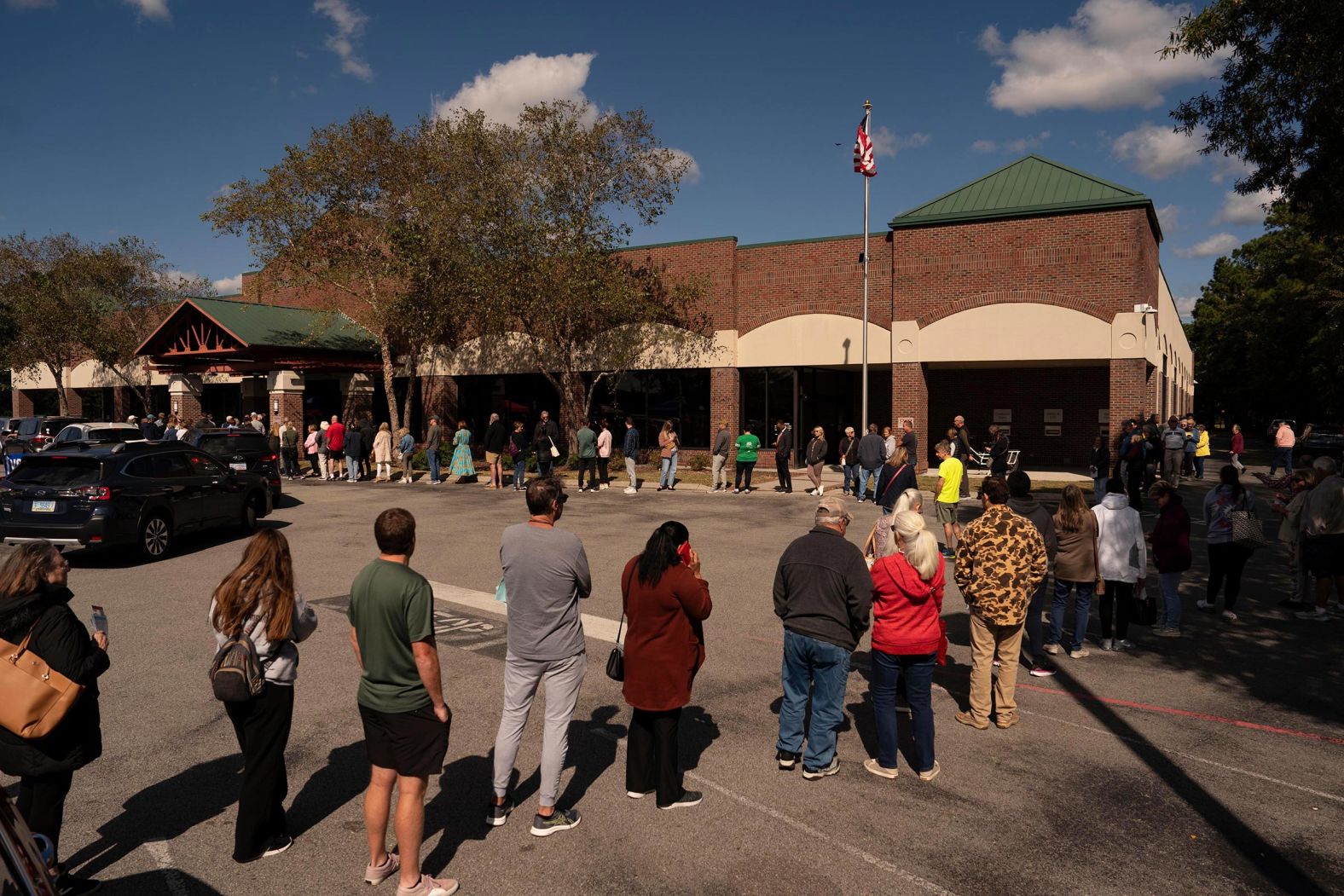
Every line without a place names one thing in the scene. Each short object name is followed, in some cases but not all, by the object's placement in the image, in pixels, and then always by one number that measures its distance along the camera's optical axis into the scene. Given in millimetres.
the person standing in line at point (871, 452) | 18562
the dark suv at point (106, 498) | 12000
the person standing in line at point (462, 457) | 23938
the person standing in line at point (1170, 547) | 8758
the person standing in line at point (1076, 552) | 7871
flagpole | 24158
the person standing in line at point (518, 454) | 22203
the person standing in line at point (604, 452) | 22406
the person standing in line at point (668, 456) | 22344
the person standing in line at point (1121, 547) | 8125
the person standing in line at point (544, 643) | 4738
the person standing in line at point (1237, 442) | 24875
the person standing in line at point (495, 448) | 22344
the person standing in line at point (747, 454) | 21625
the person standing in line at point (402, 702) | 4062
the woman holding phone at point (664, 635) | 4836
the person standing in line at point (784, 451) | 21344
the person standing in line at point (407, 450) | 24734
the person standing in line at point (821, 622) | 5230
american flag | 24266
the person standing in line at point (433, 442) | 23688
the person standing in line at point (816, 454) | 20484
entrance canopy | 31859
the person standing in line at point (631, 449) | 21812
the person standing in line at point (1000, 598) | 6340
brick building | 24234
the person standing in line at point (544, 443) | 21094
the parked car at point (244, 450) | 18562
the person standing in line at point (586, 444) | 21938
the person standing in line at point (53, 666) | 3961
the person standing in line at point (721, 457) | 21841
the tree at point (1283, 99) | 11414
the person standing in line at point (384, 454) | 25078
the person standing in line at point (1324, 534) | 9273
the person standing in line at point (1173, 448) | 21656
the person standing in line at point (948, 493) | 12844
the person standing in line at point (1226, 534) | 9461
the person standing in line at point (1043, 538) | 7520
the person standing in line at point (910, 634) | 5426
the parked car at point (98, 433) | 22422
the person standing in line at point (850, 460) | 20203
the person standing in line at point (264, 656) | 4289
